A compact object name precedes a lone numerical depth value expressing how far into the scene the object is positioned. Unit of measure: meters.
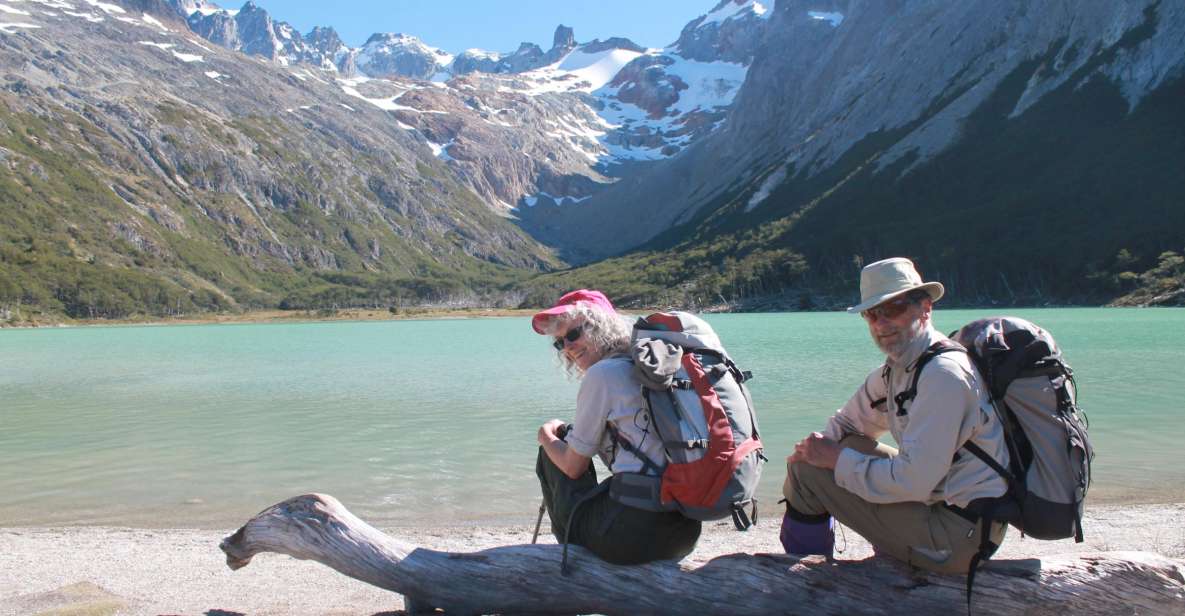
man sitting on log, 4.77
